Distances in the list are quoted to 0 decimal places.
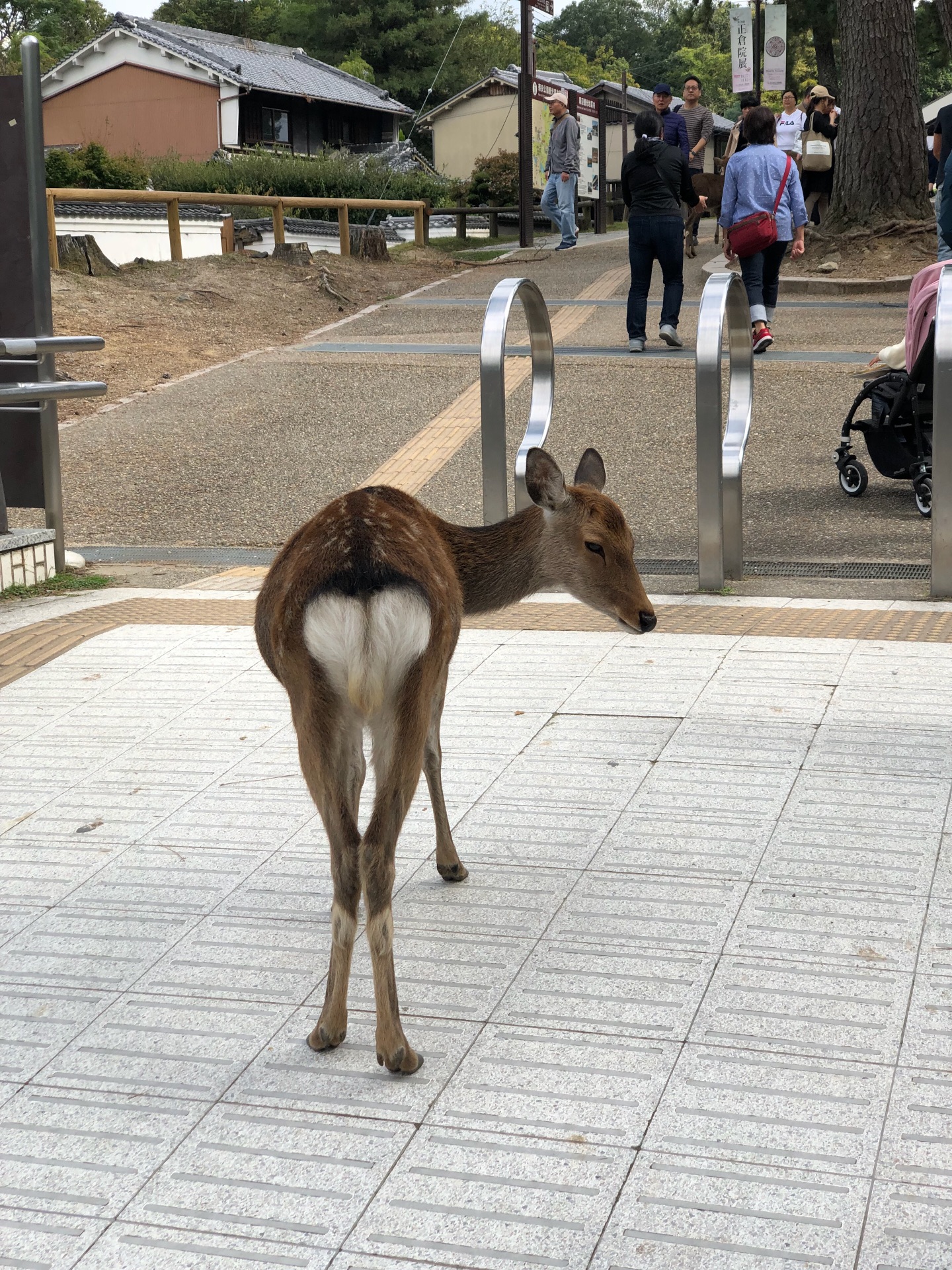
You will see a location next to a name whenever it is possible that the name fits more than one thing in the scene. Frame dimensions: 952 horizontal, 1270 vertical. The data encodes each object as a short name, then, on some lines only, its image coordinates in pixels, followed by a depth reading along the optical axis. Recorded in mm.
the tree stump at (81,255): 15703
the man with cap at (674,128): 15180
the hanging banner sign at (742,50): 20859
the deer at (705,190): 18859
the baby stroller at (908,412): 7750
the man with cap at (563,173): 19188
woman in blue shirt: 11258
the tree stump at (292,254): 18094
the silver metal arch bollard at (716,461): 6809
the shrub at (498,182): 32688
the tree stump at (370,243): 20156
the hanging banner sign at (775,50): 20906
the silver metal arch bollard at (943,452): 6391
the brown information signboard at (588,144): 25281
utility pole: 20844
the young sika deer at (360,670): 2855
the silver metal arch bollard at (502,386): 7379
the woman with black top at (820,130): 17562
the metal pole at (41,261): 7059
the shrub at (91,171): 26641
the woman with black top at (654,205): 11711
